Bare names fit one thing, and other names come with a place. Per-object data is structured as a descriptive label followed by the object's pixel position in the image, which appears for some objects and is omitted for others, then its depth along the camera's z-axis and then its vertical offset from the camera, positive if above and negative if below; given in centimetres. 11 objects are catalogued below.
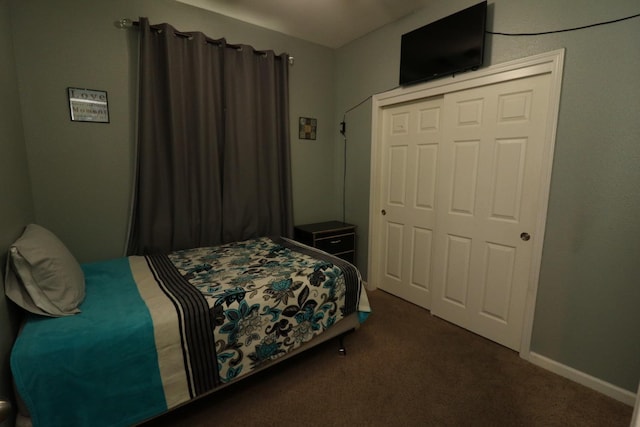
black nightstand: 304 -72
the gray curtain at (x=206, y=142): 236 +23
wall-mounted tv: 213 +98
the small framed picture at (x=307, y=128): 328 +46
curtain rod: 222 +109
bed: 124 -80
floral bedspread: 162 -78
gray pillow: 138 -55
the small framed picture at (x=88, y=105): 214 +46
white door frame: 184 +65
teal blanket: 120 -86
